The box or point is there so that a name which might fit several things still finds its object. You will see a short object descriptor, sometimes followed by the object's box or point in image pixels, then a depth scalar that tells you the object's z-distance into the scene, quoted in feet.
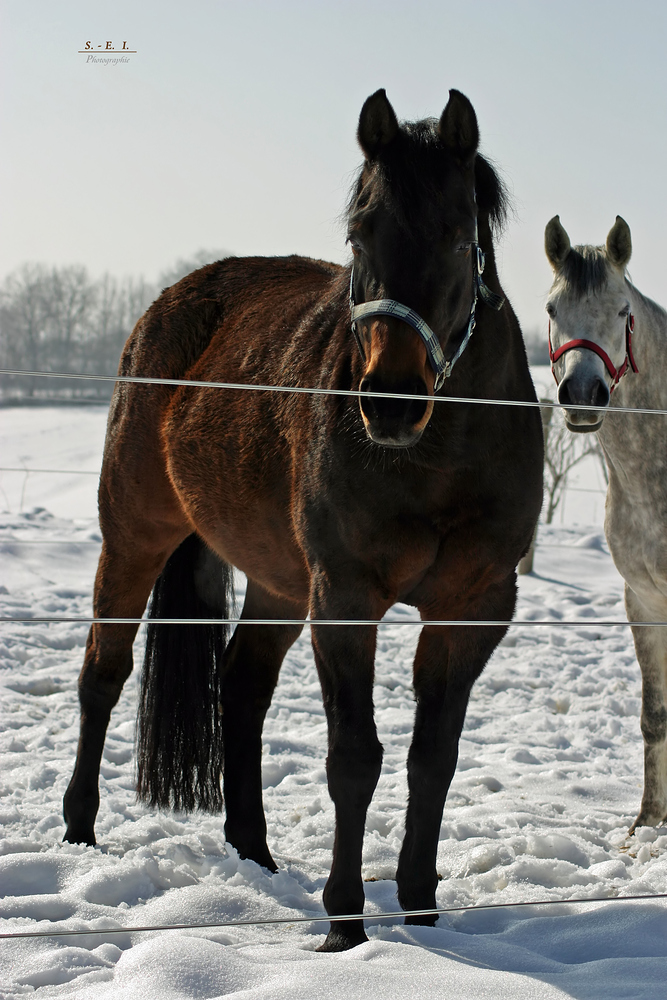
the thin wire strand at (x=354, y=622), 28.03
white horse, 31.03
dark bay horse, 28.63
